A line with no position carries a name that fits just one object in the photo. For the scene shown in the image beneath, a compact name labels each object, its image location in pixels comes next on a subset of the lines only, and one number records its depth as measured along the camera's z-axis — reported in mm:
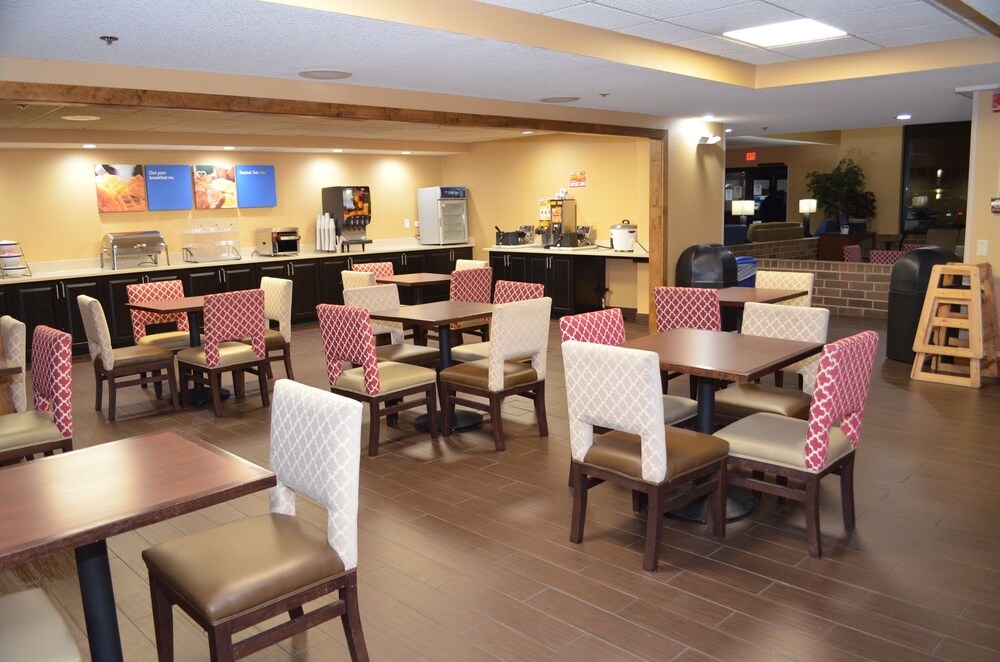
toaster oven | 10539
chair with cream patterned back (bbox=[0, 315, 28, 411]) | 4410
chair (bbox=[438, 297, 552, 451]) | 4859
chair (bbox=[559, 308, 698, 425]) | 4164
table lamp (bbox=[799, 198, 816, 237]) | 14980
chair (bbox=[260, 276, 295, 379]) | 6812
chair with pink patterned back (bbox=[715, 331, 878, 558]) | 3264
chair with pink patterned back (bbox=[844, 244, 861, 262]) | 12734
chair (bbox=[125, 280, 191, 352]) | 6773
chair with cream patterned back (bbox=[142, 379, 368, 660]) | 2219
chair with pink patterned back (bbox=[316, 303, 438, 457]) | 4824
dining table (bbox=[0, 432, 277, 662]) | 1986
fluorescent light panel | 4953
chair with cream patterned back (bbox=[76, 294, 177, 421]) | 5898
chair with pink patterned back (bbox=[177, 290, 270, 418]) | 5938
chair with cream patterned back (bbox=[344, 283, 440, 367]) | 5879
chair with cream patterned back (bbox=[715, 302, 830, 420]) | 4211
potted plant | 14078
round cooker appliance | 9758
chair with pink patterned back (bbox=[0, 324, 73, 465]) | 3938
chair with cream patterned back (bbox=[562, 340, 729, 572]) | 3213
